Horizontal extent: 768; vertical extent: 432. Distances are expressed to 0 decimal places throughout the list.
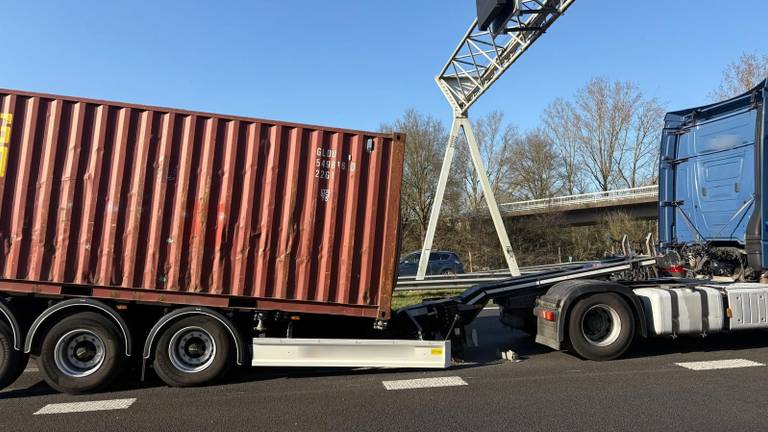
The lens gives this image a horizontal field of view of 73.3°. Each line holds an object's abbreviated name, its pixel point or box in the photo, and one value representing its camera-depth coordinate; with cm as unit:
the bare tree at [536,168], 4859
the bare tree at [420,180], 3816
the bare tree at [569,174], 5056
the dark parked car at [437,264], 2553
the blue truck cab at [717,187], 708
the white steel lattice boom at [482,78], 1384
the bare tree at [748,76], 2675
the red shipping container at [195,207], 557
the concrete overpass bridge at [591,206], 3878
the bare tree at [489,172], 3969
